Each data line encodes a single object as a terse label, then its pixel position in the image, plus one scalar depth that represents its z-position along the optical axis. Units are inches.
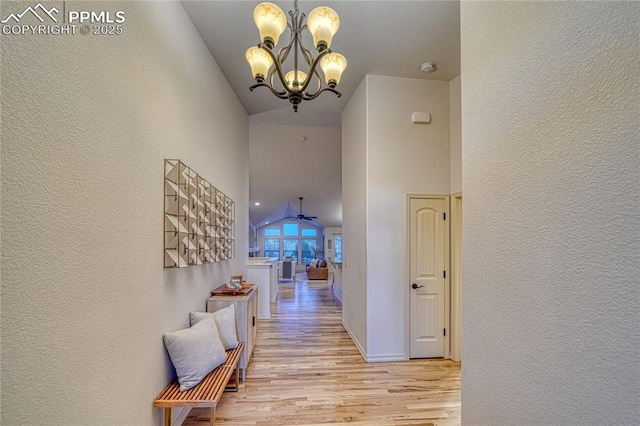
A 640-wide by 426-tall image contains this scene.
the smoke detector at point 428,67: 132.2
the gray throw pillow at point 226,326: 104.0
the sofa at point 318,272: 429.4
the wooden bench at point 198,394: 74.3
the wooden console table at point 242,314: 114.4
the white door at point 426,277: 141.9
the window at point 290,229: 627.5
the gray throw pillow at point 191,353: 80.3
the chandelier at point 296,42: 68.8
